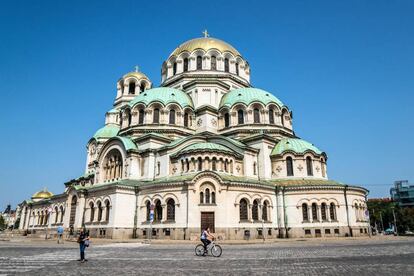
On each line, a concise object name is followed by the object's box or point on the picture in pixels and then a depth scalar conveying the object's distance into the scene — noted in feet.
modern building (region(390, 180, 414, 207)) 324.99
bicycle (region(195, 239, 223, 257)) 55.16
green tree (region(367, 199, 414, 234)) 208.54
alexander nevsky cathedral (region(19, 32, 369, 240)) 110.63
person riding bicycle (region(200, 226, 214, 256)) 56.05
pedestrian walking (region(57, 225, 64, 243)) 99.09
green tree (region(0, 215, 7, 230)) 353.72
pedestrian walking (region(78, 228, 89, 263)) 47.06
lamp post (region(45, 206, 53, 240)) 143.95
